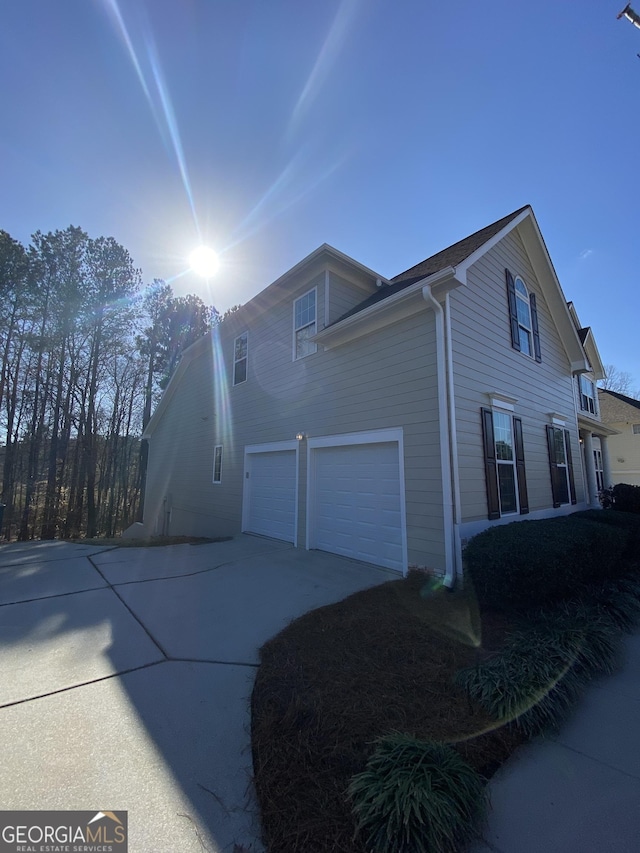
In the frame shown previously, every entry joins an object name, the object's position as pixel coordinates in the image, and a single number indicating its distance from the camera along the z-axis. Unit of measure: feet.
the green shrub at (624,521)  21.77
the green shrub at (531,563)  13.82
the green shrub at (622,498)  32.89
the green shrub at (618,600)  14.26
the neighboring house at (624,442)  64.85
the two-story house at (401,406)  18.83
